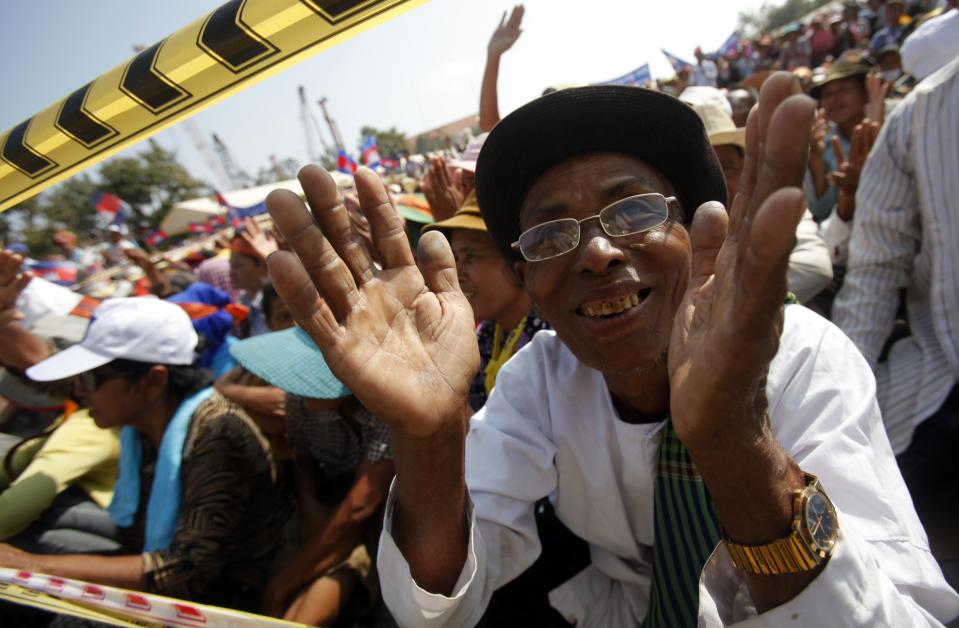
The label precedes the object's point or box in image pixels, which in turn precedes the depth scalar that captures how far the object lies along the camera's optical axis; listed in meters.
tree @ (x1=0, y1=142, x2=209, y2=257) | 44.12
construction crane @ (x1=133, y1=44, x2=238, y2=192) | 61.09
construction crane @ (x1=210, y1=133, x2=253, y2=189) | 61.22
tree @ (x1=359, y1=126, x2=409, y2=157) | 61.51
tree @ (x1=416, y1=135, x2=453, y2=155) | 44.90
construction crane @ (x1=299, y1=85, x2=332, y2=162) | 56.36
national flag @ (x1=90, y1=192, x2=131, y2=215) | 14.25
